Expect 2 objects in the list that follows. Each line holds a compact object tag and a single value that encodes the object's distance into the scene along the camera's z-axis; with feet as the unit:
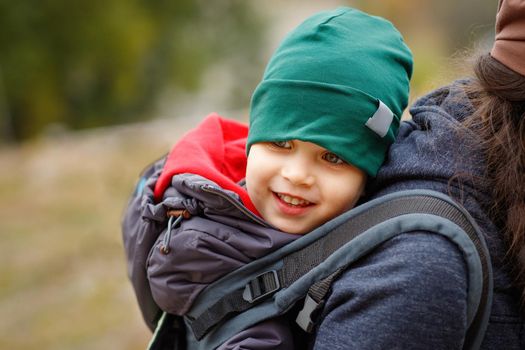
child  4.17
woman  3.90
